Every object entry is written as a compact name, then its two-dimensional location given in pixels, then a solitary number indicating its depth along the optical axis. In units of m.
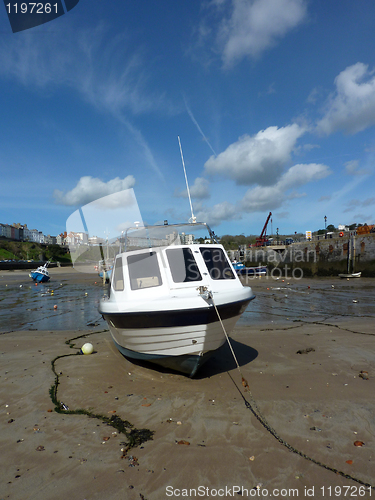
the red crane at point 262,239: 68.05
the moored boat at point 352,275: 30.14
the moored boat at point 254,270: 38.31
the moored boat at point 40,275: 32.41
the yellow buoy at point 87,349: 7.52
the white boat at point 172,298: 5.08
